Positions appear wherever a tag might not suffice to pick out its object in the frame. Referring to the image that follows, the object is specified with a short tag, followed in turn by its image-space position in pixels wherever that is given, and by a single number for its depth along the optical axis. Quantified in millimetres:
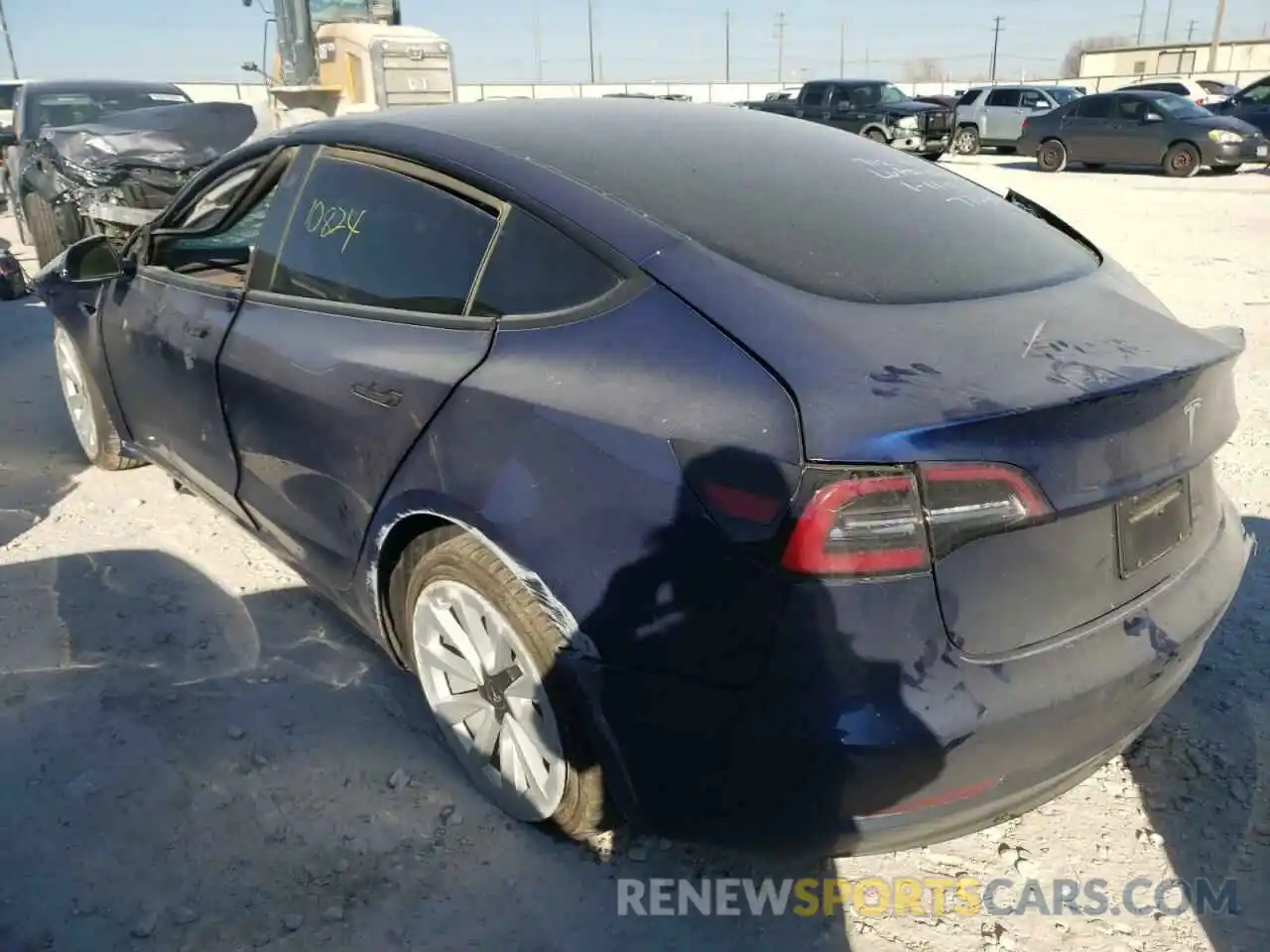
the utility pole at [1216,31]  45978
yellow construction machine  11930
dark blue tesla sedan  1684
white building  54781
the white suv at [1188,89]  25672
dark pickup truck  20938
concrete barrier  34469
